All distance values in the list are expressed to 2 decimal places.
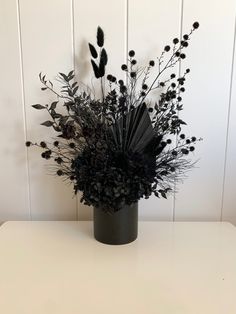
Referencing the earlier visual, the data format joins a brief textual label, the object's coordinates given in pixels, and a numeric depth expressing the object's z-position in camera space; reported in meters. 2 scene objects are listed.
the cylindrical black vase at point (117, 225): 0.74
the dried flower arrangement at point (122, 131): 0.68
